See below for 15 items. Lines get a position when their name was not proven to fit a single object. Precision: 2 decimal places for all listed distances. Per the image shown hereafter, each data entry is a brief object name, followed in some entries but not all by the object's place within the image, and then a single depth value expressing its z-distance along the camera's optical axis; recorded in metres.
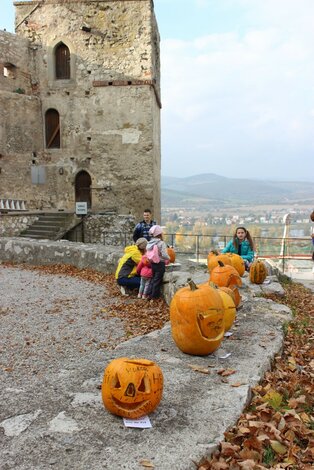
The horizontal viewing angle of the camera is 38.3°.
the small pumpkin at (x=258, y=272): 8.52
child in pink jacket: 8.39
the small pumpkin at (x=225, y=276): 6.59
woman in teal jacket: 9.83
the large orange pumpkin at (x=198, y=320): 4.41
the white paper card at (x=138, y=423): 3.11
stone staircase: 17.44
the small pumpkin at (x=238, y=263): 8.75
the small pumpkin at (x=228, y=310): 5.08
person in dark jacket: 11.02
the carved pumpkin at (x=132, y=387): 3.24
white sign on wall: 18.83
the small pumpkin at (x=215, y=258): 8.43
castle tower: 20.89
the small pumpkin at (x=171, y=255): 10.80
